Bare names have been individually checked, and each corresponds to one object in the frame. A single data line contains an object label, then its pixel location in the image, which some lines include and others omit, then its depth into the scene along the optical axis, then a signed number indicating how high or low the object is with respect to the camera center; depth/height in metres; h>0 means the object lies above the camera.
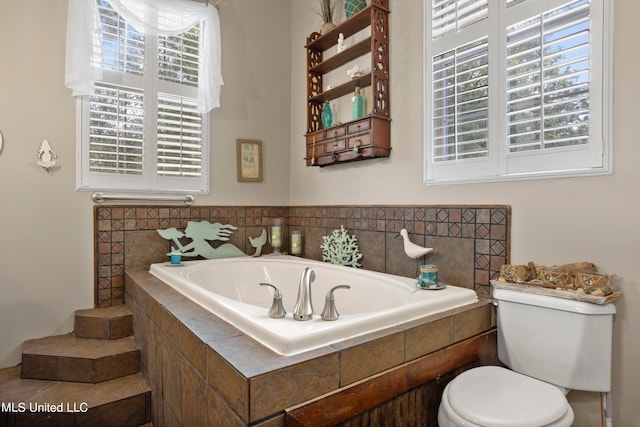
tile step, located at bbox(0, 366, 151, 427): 1.80 -0.98
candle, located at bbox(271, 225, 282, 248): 3.28 -0.24
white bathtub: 1.25 -0.42
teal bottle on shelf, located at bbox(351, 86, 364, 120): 2.53 +0.72
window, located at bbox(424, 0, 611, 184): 1.57 +0.59
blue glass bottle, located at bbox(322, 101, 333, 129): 2.85 +0.73
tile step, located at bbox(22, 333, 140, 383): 2.08 -0.87
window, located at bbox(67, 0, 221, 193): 2.58 +0.79
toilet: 1.18 -0.64
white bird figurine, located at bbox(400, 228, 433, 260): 2.12 -0.23
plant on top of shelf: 2.80 +1.52
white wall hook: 2.41 +0.36
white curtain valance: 2.43 +1.31
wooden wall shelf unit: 2.38 +0.88
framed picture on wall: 3.23 +0.45
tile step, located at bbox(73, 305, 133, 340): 2.38 -0.75
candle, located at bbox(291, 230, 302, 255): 3.23 -0.30
